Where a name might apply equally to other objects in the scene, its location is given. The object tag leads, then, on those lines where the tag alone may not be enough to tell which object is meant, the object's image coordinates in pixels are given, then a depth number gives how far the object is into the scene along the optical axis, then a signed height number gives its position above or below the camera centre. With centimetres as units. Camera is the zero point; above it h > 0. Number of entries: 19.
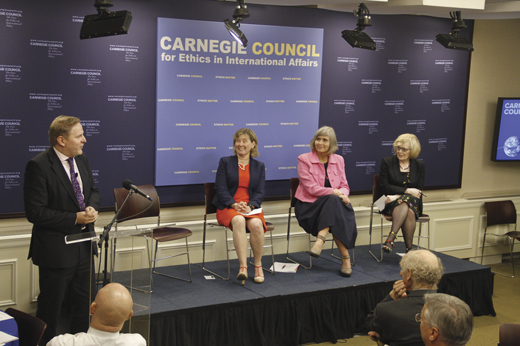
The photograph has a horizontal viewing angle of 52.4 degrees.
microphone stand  307 -71
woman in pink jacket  520 -70
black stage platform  417 -152
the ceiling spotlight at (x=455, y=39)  579 +103
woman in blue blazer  488 -70
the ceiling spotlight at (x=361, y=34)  539 +99
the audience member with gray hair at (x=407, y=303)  279 -95
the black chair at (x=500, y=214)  683 -103
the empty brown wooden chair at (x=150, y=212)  482 -88
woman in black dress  558 -59
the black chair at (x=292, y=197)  565 -76
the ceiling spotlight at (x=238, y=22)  483 +94
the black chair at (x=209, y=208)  522 -86
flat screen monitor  691 +5
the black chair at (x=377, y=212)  575 -93
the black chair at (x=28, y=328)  265 -108
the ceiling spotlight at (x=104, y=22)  417 +76
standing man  344 -66
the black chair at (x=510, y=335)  290 -110
